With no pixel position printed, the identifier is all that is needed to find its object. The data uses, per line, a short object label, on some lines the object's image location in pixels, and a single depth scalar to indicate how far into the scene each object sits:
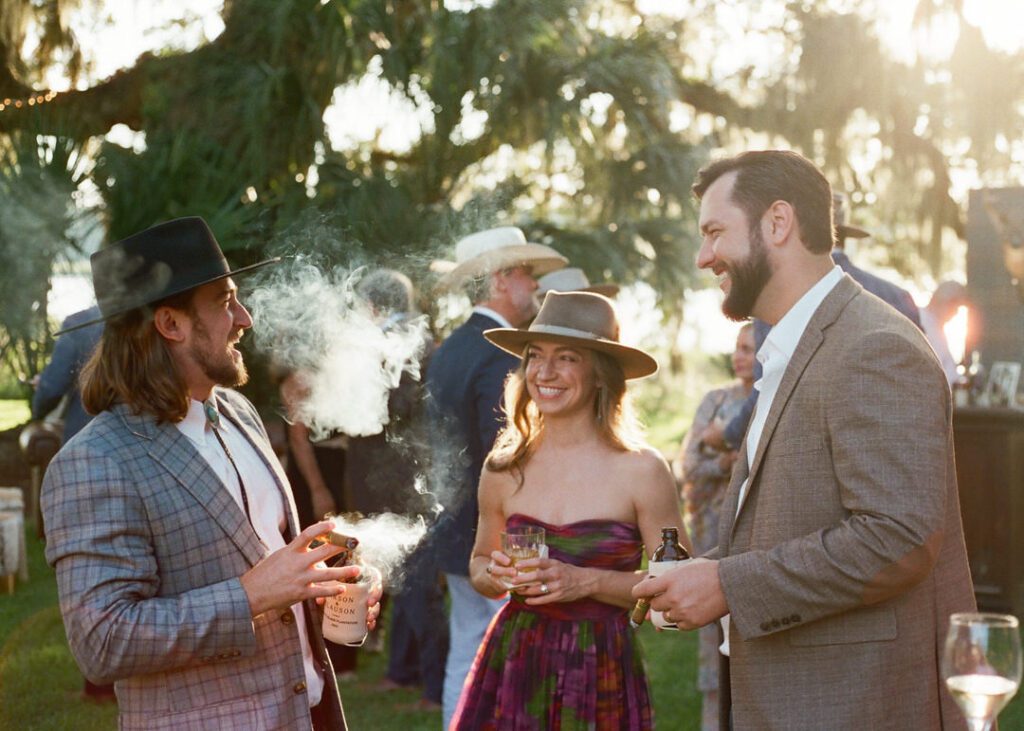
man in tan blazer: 2.31
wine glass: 1.79
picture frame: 8.77
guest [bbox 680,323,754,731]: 5.66
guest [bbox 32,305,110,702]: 6.08
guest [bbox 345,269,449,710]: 5.75
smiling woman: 3.49
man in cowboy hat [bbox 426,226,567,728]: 5.09
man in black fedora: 2.43
